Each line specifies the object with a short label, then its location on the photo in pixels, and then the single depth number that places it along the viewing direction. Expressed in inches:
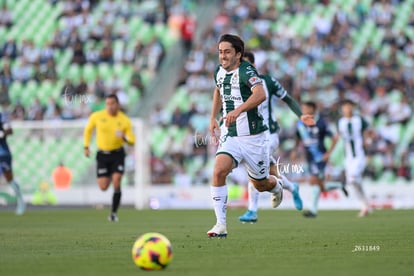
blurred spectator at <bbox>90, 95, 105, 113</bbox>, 1194.5
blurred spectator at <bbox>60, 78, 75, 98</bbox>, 1211.9
